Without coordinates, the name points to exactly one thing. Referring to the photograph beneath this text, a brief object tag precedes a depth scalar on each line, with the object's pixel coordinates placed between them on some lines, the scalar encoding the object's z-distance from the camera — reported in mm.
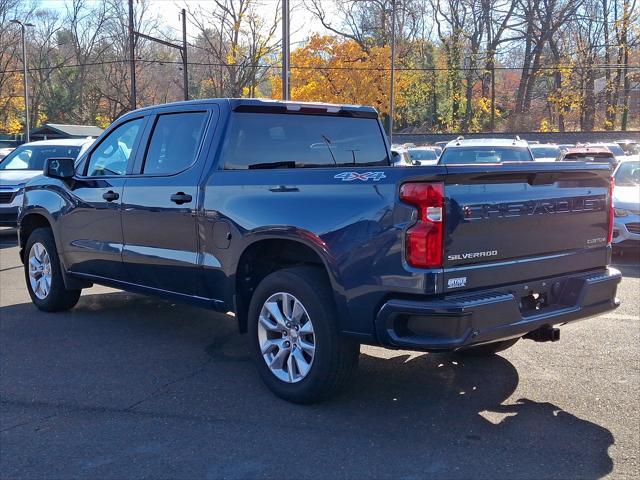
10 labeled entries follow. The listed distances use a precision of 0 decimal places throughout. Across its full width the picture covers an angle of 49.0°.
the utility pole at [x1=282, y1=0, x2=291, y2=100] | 17953
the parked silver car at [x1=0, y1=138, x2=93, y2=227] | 12734
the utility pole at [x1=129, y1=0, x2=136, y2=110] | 26684
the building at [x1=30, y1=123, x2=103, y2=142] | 40188
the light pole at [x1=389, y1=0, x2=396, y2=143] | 32344
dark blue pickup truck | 3832
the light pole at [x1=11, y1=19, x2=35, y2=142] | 38000
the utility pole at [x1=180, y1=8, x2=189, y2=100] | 29734
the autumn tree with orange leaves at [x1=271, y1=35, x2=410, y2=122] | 39188
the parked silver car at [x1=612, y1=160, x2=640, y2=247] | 10195
